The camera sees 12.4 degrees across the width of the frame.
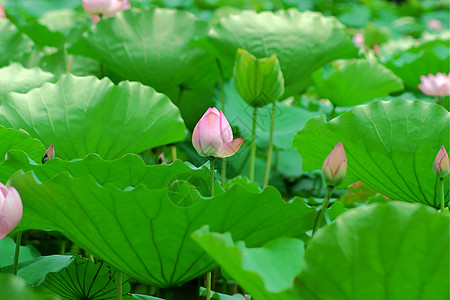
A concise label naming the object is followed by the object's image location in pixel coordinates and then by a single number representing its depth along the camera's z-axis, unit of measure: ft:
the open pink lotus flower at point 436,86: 17.49
